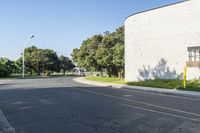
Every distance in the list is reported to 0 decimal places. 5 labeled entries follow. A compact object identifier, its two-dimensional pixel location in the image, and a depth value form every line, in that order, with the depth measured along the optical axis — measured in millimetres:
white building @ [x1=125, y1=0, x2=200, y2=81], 16331
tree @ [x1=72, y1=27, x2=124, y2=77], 25172
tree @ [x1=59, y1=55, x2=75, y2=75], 59879
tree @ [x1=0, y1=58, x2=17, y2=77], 35545
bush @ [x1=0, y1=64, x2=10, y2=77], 35477
